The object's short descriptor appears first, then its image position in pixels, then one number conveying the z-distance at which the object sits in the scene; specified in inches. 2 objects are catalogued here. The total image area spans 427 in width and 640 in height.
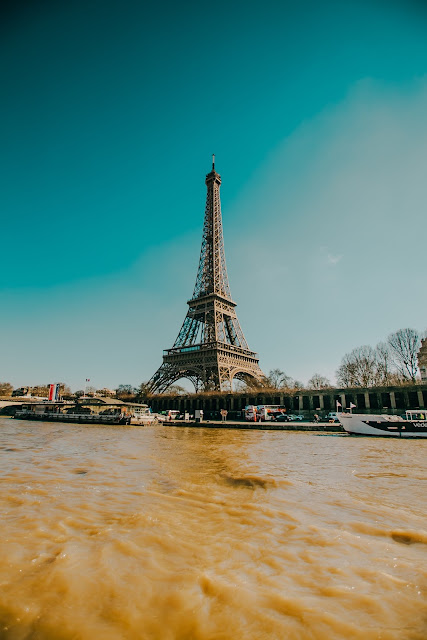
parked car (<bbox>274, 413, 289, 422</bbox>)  1740.9
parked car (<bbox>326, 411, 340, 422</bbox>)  1590.8
